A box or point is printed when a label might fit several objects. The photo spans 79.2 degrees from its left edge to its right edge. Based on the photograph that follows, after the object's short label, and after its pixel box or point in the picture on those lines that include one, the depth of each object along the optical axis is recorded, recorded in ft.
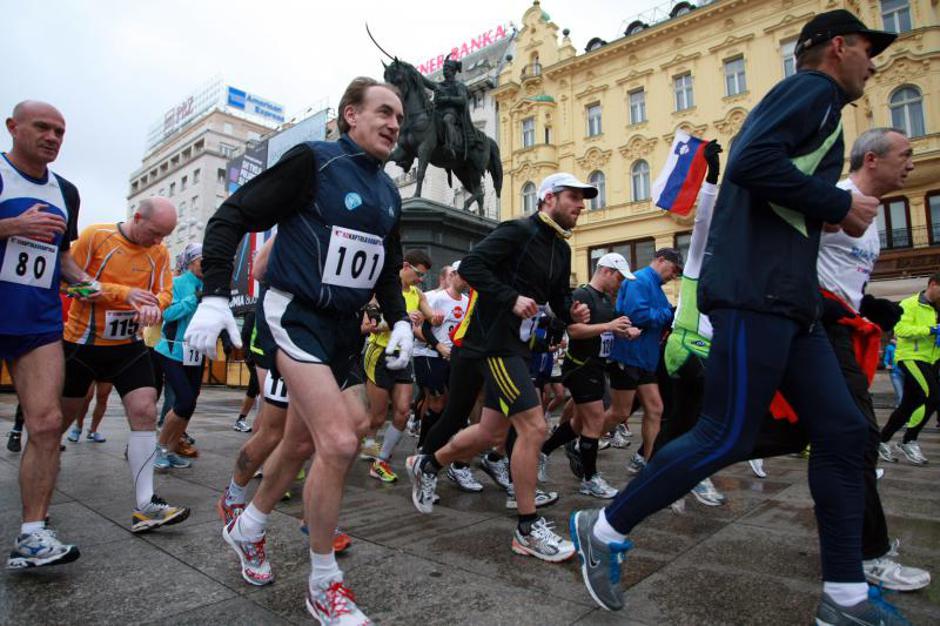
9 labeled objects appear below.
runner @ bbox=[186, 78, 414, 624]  6.78
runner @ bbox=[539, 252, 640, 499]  13.05
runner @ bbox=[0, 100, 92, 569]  8.75
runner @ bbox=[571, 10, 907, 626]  6.27
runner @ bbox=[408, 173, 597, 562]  9.86
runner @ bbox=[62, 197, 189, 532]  10.37
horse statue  35.86
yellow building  71.26
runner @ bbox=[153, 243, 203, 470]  15.23
